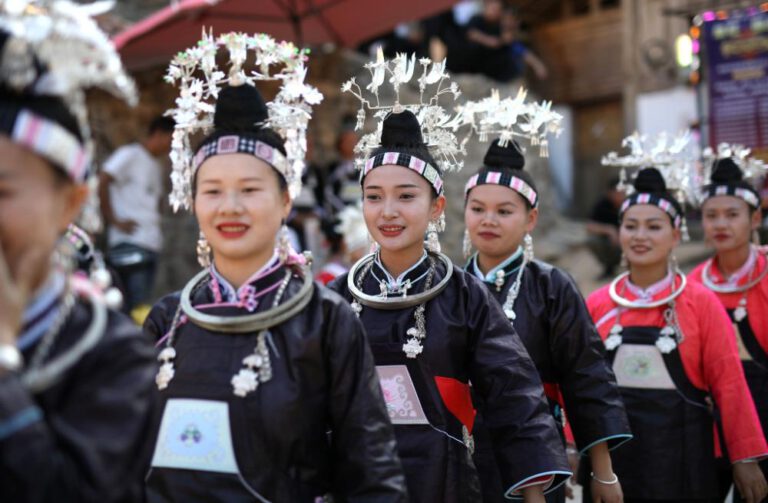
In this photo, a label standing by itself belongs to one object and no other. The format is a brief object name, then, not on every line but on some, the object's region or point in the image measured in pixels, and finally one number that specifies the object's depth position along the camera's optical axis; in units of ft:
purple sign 27.40
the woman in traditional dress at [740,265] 17.15
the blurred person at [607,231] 30.60
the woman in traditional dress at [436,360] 11.21
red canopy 25.00
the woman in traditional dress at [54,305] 5.68
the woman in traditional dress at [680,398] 14.83
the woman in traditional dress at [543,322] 13.44
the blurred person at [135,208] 23.13
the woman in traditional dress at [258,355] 8.61
